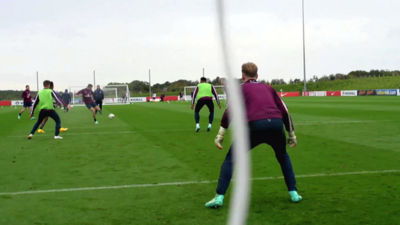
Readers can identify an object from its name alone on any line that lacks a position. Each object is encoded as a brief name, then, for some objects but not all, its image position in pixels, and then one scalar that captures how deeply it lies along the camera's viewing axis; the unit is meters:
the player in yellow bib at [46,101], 14.39
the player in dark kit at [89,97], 23.65
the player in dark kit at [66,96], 41.77
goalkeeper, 5.50
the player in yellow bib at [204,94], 15.88
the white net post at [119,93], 65.38
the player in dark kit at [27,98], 33.94
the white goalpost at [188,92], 71.94
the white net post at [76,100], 61.00
